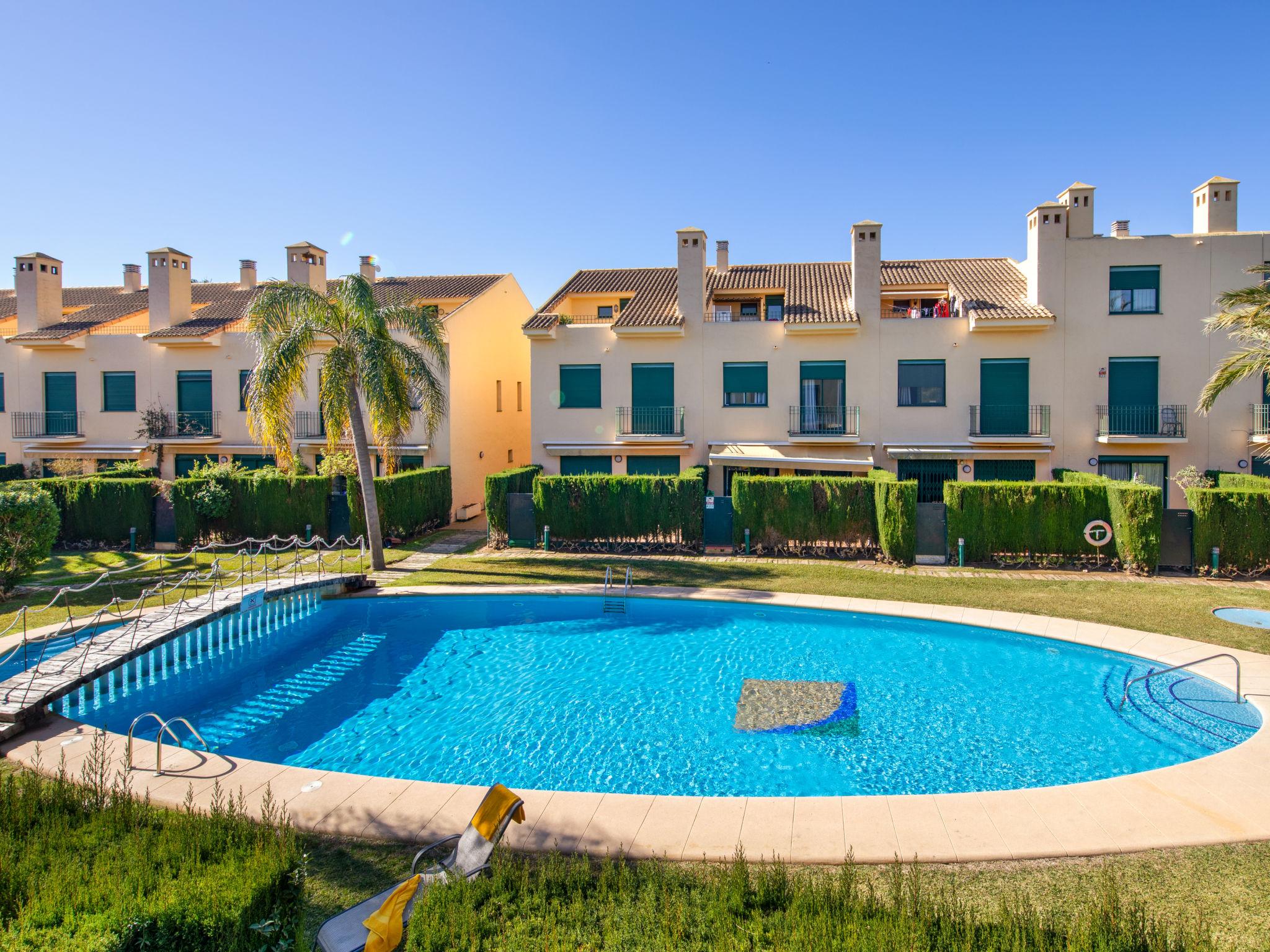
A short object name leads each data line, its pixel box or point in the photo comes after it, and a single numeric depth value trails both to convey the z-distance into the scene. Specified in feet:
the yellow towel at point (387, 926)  17.13
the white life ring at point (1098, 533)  64.34
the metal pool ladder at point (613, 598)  55.77
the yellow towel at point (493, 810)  20.71
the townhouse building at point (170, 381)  96.78
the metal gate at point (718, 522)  75.10
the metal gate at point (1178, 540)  62.69
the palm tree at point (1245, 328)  63.31
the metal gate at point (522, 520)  77.71
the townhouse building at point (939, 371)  83.51
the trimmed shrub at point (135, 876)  15.92
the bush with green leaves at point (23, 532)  54.29
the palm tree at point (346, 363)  61.31
